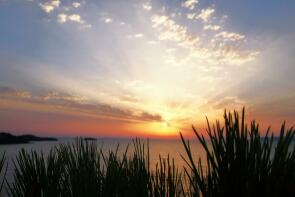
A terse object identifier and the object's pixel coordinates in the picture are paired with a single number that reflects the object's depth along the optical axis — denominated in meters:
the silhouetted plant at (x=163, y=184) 3.70
